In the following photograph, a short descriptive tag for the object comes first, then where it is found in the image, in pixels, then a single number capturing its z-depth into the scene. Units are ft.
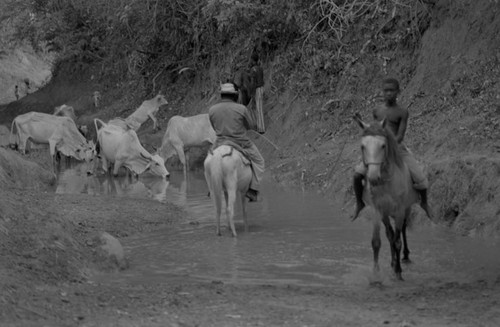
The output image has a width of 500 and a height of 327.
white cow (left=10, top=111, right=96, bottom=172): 87.10
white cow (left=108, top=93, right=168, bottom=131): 93.35
